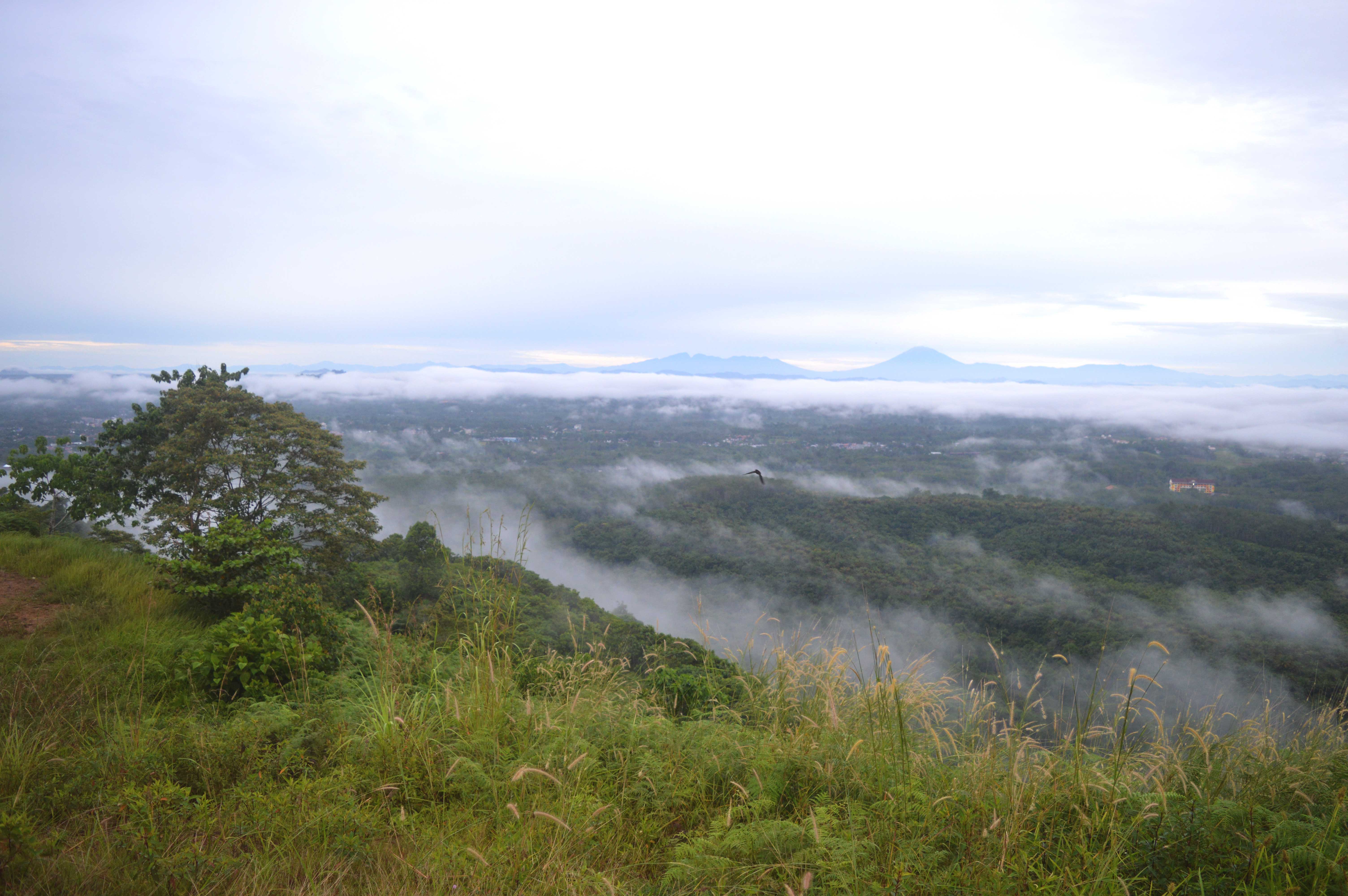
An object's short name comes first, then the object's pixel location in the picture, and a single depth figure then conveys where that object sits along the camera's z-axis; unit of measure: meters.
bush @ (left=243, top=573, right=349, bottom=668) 4.26
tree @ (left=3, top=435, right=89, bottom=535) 11.16
